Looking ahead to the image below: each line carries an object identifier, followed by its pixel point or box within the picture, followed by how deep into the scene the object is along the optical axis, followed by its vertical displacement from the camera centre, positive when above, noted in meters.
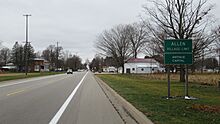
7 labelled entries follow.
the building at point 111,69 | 114.22 +0.16
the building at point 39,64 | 106.23 +2.27
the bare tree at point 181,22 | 25.63 +5.18
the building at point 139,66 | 86.16 +1.23
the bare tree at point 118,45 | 64.92 +6.76
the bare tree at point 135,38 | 65.23 +8.55
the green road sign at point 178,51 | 12.34 +0.94
